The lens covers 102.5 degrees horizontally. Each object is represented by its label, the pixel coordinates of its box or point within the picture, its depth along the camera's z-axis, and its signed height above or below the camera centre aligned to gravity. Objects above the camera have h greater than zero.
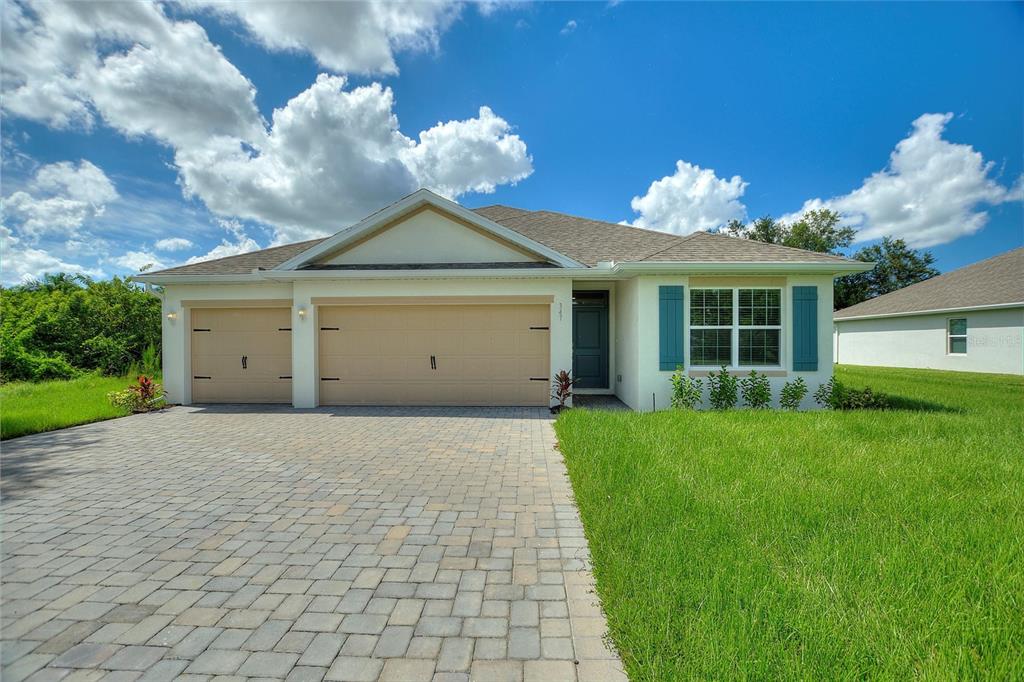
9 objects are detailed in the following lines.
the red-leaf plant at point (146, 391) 9.20 -1.11
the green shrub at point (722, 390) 8.30 -1.03
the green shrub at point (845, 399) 8.48 -1.26
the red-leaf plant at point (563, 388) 8.94 -1.07
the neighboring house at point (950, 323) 14.69 +0.62
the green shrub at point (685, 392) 8.31 -1.07
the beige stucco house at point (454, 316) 8.55 +0.54
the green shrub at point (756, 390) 8.26 -1.05
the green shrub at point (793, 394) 8.32 -1.13
